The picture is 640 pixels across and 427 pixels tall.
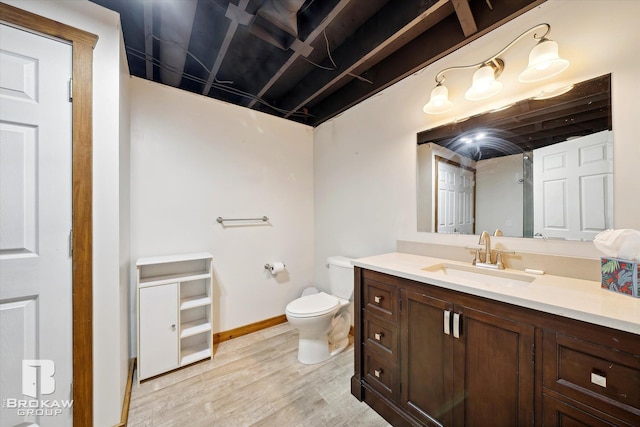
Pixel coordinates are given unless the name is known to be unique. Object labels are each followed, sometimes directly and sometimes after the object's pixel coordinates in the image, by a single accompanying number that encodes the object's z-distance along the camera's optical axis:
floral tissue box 0.88
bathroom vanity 0.76
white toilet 1.84
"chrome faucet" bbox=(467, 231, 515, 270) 1.38
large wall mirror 1.14
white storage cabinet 1.72
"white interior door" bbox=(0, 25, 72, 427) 1.08
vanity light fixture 1.13
